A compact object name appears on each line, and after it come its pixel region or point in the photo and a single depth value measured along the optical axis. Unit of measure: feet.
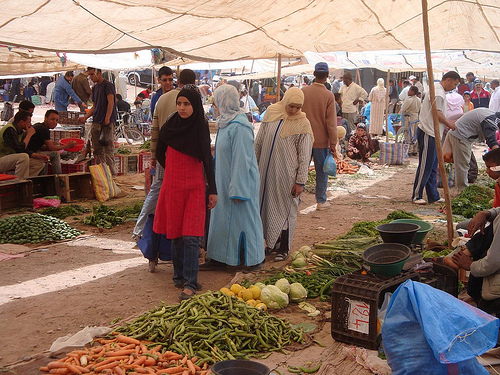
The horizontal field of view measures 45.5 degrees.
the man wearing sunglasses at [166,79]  23.50
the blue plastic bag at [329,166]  27.73
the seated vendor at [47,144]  31.58
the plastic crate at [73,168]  32.58
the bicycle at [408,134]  53.67
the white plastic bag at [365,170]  44.88
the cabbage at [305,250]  20.44
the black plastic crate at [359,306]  13.50
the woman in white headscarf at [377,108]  64.18
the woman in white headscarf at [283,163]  20.70
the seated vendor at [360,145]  50.67
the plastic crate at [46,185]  31.27
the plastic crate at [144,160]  40.35
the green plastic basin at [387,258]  14.34
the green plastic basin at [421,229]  18.22
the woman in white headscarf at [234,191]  18.71
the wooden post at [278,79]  33.85
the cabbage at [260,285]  16.96
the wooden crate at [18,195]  28.63
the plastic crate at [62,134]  38.34
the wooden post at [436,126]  19.90
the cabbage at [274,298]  16.26
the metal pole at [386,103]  61.92
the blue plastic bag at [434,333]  10.40
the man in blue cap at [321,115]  28.63
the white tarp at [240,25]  20.26
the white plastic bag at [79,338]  13.14
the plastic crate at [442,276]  15.19
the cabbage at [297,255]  20.03
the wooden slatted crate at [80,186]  32.22
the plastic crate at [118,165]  38.58
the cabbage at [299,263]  19.47
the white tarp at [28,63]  44.62
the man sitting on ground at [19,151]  29.63
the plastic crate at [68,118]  44.70
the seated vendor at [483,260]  13.60
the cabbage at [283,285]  16.84
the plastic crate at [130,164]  39.50
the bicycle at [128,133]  56.59
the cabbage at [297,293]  16.85
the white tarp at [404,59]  45.55
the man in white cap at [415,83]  69.14
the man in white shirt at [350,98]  54.08
